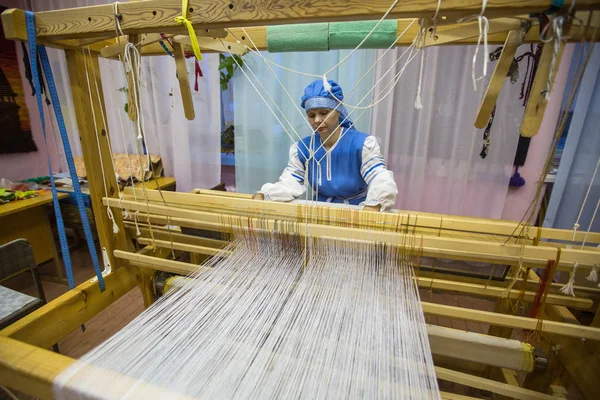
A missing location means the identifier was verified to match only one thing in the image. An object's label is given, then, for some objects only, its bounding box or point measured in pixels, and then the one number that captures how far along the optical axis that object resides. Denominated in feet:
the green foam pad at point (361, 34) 2.96
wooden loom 2.06
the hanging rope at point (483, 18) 1.68
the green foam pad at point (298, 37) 3.11
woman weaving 4.56
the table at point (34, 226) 6.74
